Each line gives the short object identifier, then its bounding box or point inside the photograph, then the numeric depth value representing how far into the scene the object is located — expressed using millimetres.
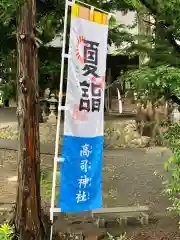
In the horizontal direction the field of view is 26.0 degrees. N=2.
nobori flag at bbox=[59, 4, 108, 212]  4477
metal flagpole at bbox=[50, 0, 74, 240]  4390
